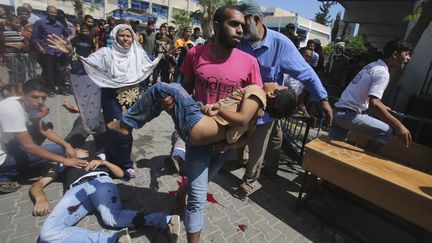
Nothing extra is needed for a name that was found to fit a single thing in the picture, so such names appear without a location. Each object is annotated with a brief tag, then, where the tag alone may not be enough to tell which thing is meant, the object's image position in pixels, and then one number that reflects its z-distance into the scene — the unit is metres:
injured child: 1.86
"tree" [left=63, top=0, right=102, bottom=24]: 21.58
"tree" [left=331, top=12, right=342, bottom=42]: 33.60
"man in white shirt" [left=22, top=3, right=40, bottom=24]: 8.02
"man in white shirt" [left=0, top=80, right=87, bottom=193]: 2.72
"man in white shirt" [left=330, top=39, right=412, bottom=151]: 2.91
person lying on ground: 2.21
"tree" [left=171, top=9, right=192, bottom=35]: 30.58
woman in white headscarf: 3.39
